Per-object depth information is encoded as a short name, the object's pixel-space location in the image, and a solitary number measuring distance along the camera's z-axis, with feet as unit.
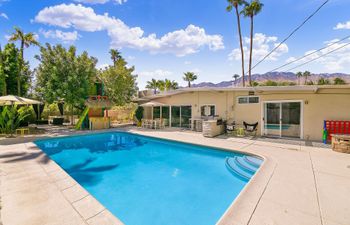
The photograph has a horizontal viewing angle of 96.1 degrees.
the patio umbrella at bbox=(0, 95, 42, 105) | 32.49
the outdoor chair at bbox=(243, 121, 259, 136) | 34.06
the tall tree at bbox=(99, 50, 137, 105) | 60.75
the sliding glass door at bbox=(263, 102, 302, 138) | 31.14
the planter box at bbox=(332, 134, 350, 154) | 21.72
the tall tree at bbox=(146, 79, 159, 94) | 131.13
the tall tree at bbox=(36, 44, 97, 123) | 41.06
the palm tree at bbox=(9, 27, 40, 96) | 52.60
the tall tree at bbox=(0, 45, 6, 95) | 42.14
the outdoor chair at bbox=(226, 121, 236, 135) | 36.58
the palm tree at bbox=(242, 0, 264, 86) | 62.03
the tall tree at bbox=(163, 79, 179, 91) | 127.52
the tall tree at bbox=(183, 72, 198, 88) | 133.39
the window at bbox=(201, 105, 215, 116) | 41.81
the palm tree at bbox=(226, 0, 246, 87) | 63.20
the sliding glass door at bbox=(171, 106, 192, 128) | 46.84
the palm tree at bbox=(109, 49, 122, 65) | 101.50
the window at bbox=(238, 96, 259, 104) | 35.35
